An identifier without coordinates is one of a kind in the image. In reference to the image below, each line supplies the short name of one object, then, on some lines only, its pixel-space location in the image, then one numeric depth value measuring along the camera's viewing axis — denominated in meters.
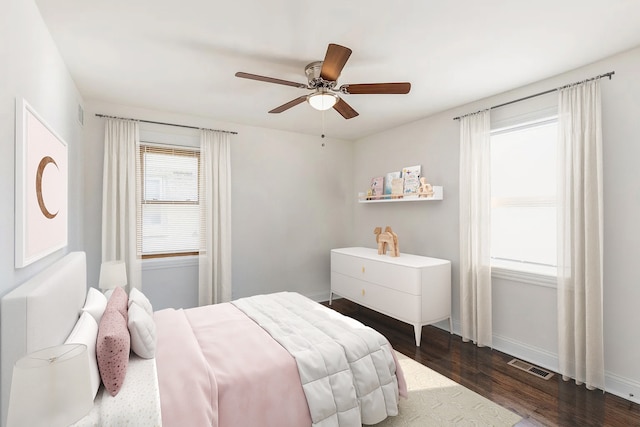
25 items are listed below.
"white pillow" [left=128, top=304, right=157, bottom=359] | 1.73
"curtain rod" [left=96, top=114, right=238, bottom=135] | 3.48
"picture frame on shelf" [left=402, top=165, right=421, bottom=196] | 4.03
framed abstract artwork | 1.50
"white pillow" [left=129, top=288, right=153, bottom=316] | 2.19
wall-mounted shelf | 3.71
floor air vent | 2.74
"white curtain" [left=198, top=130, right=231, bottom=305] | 3.97
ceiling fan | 2.00
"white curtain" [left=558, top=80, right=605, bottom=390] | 2.48
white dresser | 3.30
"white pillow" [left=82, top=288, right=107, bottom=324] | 1.97
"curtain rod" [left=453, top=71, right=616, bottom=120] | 2.47
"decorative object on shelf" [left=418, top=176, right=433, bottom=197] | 3.72
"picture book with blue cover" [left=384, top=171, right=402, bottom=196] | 4.35
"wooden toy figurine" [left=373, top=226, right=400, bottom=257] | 3.89
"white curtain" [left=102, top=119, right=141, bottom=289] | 3.46
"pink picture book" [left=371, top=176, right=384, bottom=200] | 4.55
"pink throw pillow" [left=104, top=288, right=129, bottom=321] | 1.97
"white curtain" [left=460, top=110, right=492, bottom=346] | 3.25
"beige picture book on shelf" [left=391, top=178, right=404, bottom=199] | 4.18
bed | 1.31
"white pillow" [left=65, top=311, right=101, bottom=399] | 1.42
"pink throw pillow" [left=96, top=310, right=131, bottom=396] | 1.44
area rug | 2.14
